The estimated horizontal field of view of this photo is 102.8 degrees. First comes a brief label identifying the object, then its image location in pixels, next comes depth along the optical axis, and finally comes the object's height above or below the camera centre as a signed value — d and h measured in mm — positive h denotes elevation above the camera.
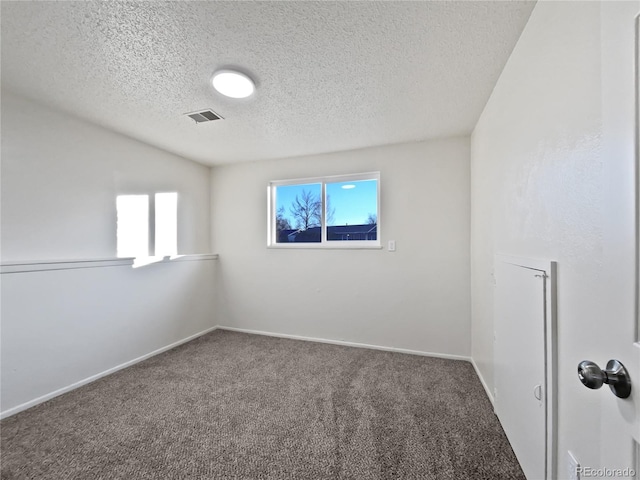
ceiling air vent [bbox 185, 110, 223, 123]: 2211 +1111
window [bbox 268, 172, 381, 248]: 3131 +375
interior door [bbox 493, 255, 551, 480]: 1116 -623
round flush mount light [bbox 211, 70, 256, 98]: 1689 +1093
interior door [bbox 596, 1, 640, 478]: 501 +47
